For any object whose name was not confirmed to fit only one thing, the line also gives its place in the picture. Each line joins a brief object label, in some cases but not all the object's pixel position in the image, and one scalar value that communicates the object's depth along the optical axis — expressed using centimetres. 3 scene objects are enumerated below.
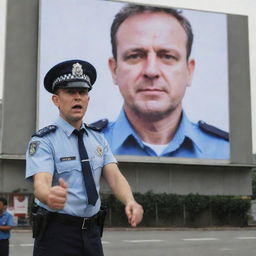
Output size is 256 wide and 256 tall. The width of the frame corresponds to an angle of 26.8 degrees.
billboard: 3127
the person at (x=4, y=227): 774
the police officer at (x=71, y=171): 277
